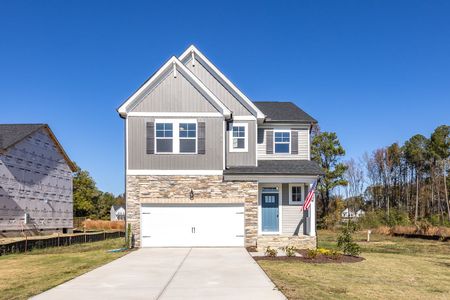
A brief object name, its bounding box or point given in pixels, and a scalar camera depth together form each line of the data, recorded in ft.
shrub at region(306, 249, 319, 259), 50.17
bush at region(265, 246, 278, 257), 52.60
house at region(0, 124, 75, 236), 102.27
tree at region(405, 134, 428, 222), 194.70
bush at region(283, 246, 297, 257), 52.60
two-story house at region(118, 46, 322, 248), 65.16
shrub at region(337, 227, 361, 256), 52.80
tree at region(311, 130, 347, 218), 137.90
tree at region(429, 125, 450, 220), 180.45
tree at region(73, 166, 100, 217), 210.38
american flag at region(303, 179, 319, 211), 67.46
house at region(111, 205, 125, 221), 310.74
